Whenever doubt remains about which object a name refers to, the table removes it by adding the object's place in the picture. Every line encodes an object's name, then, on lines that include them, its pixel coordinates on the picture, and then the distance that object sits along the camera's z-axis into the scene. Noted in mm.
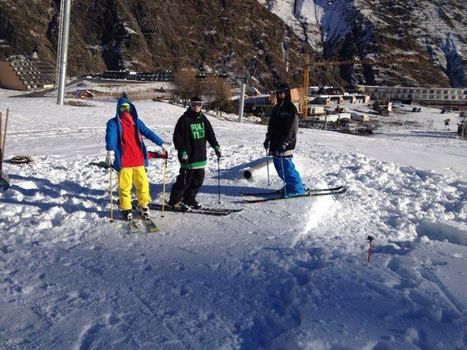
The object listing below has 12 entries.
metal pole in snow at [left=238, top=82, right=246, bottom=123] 29612
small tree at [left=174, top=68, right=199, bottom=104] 54219
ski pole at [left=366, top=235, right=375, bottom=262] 4499
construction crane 139162
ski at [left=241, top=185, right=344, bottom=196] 7218
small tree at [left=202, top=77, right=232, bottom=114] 50031
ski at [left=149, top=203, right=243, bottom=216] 6055
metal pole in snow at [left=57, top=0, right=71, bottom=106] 20344
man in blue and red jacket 5535
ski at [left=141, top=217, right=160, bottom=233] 5328
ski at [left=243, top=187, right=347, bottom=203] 6781
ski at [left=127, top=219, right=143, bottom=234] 5297
